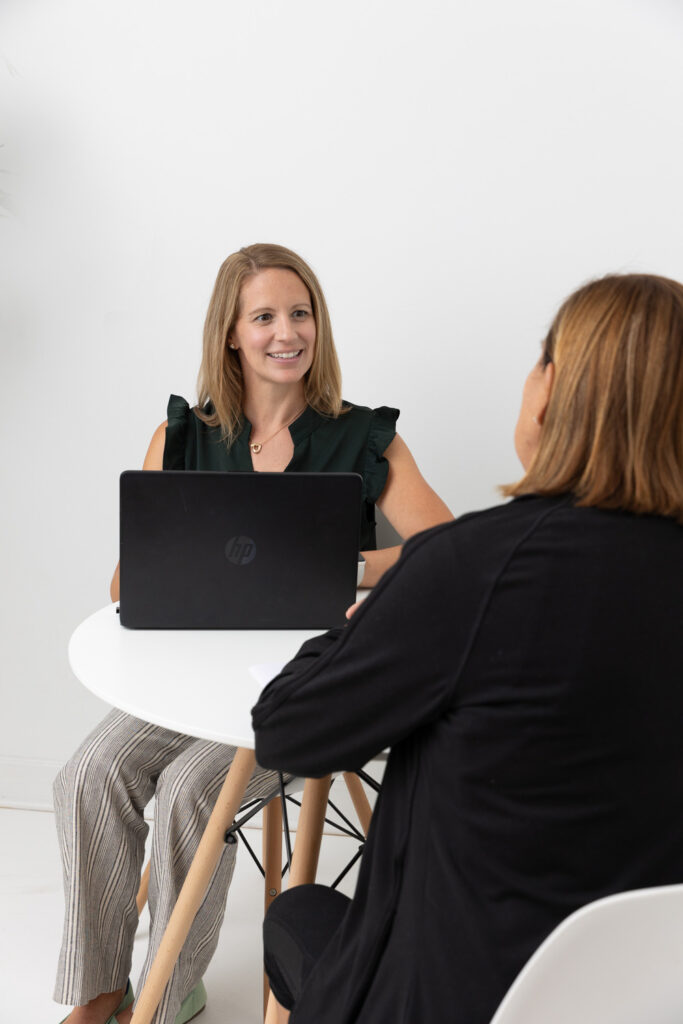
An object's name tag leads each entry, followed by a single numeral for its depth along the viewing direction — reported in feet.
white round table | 4.34
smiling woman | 5.74
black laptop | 4.95
